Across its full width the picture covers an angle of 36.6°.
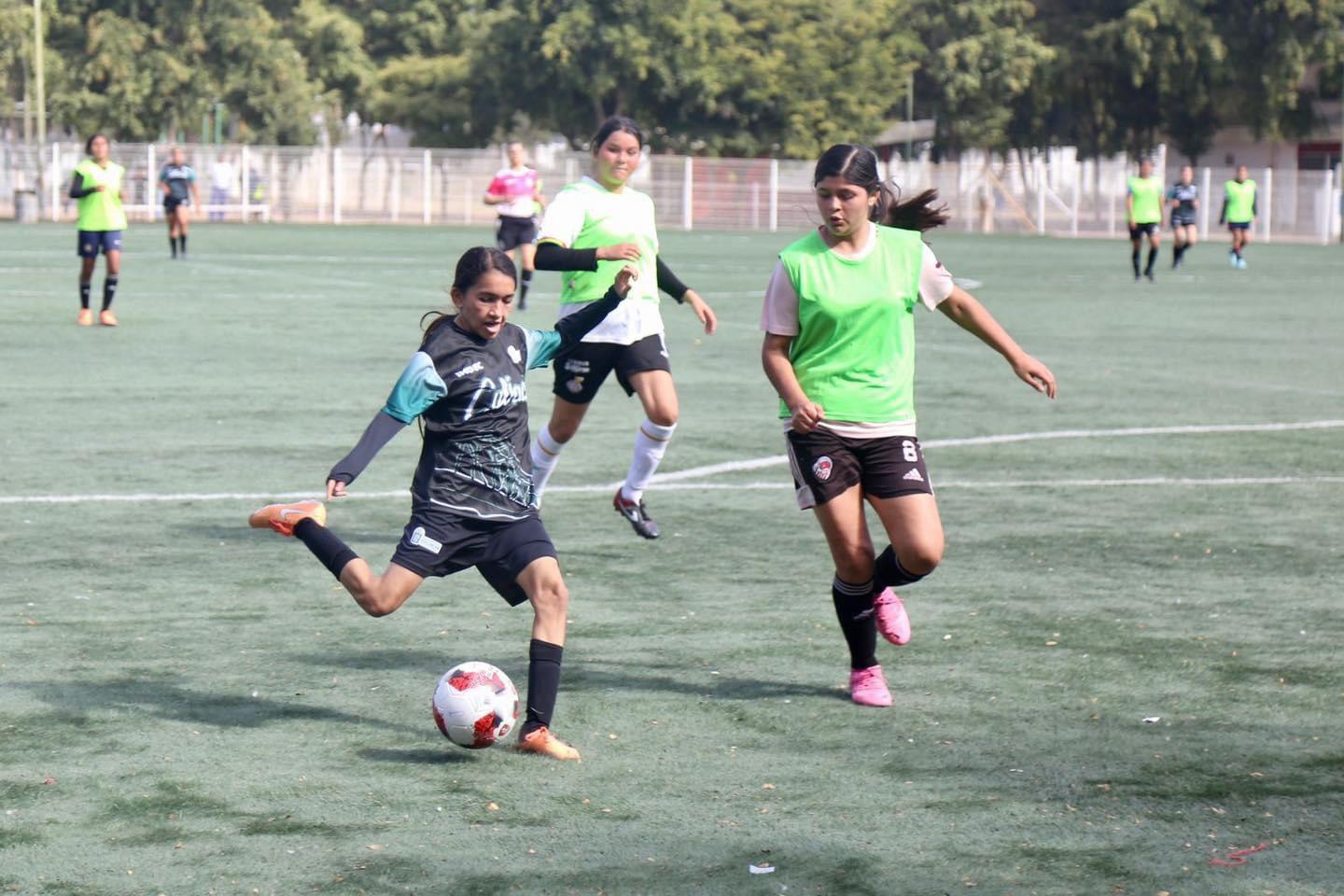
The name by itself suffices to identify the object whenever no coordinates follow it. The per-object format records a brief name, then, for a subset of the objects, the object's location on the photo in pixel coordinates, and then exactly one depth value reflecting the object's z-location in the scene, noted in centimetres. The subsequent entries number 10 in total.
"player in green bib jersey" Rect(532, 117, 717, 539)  916
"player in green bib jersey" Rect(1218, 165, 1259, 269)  4066
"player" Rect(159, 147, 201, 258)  3350
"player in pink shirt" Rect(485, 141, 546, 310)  2667
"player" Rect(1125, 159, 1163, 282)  3394
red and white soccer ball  565
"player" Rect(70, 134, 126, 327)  2061
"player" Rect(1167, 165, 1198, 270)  3791
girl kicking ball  588
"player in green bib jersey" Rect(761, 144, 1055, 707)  627
